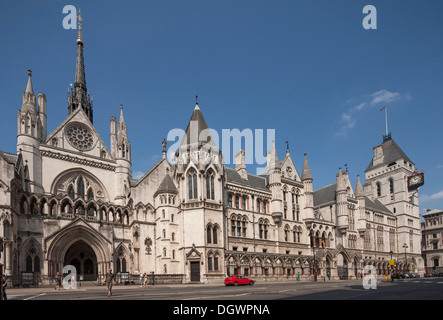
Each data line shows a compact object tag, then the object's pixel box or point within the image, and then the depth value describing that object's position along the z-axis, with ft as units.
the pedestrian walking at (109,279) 72.93
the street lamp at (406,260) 270.59
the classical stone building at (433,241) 315.58
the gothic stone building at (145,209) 129.39
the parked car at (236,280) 122.21
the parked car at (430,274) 285.31
